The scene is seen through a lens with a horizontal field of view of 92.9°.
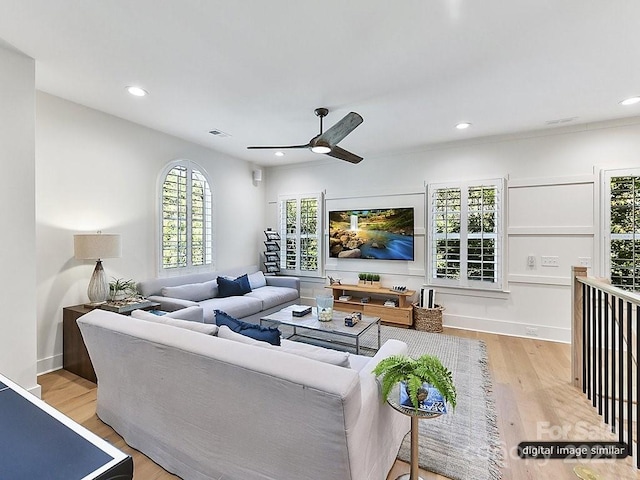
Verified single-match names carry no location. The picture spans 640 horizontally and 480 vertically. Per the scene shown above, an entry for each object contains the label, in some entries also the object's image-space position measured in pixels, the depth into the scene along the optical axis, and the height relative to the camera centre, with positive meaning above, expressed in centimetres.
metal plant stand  151 -97
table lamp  303 -12
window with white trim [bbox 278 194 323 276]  567 +12
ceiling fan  283 +101
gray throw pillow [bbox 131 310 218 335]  195 -56
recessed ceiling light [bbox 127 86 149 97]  294 +148
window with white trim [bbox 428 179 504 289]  425 +9
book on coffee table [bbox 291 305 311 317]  354 -84
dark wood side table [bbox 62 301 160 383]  290 -104
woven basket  436 -115
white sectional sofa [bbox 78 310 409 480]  127 -82
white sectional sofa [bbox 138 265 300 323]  375 -75
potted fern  150 -70
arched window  426 +33
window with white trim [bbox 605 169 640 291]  360 +15
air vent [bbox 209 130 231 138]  415 +149
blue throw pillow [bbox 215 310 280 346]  196 -60
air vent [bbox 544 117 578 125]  366 +145
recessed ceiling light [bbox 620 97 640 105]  313 +145
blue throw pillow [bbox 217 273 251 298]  441 -69
